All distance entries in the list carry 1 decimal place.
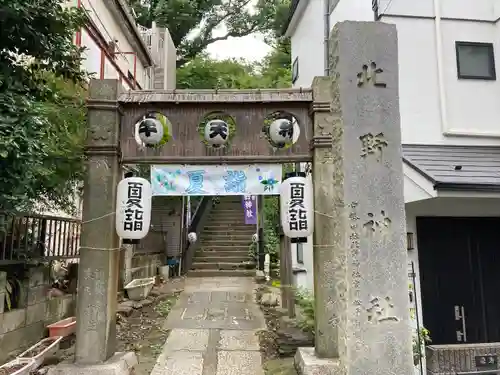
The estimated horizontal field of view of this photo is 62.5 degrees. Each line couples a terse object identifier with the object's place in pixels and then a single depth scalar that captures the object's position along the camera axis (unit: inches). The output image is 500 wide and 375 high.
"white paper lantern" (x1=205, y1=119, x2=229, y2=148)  264.5
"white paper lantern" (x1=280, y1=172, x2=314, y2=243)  255.3
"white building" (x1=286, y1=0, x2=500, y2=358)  298.0
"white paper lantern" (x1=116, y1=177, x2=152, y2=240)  247.3
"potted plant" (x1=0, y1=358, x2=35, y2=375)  223.7
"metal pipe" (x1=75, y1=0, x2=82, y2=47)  364.8
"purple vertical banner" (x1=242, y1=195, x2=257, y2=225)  642.8
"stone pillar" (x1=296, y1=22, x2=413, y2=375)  160.9
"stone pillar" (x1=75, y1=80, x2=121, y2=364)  241.8
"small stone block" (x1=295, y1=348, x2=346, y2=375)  238.1
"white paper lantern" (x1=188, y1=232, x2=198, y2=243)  654.5
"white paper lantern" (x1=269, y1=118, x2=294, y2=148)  266.2
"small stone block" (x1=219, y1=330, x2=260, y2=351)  309.0
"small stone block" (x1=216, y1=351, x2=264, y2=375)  266.2
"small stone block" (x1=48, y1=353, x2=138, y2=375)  231.5
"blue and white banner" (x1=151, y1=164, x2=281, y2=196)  268.2
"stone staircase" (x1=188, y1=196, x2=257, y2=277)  622.4
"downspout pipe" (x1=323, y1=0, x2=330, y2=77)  432.4
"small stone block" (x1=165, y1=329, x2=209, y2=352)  308.0
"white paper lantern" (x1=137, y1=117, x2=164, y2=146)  258.5
